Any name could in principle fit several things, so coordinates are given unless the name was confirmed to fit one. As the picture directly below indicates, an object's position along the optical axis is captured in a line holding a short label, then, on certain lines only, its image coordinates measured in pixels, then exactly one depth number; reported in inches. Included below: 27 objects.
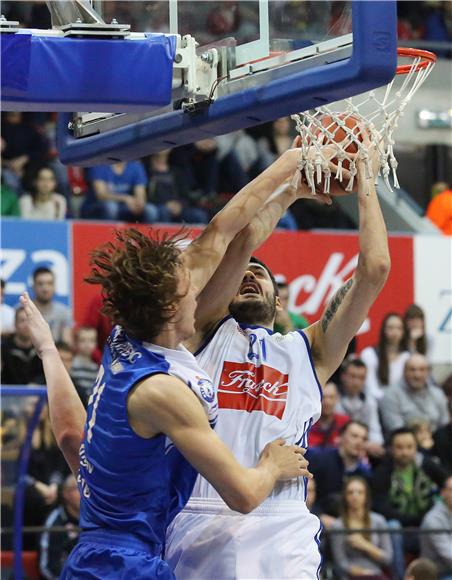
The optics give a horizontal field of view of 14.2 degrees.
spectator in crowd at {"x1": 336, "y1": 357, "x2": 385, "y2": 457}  530.0
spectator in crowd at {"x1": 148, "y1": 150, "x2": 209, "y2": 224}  598.7
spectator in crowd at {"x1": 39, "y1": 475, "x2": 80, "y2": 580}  421.7
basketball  250.7
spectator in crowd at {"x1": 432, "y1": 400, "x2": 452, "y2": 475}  527.2
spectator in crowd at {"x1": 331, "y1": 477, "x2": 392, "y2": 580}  454.2
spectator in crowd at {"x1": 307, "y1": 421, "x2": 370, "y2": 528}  483.0
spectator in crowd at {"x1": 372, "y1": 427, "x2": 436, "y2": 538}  503.7
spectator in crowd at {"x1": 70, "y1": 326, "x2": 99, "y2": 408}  490.4
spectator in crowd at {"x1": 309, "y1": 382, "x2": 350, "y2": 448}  509.7
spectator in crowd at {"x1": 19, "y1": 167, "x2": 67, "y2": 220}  572.9
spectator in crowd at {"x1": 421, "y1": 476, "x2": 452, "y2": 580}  465.7
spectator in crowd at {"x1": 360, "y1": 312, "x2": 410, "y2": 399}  549.8
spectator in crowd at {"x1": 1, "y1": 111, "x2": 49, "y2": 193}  591.8
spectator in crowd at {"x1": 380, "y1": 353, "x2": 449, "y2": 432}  539.7
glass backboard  211.2
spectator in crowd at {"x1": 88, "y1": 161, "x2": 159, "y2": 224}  588.5
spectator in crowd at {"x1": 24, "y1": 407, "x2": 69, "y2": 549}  446.1
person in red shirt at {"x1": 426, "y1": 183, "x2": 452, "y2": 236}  643.8
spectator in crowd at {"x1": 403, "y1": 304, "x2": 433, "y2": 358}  558.6
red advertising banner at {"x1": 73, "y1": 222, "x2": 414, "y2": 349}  555.8
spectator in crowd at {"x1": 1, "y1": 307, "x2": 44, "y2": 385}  489.9
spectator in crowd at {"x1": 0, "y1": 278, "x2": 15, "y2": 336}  499.6
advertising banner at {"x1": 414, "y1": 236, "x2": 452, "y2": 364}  580.7
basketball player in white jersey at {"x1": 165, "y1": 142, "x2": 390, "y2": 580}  239.4
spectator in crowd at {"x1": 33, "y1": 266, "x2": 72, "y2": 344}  506.5
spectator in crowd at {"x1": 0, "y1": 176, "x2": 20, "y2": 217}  566.0
